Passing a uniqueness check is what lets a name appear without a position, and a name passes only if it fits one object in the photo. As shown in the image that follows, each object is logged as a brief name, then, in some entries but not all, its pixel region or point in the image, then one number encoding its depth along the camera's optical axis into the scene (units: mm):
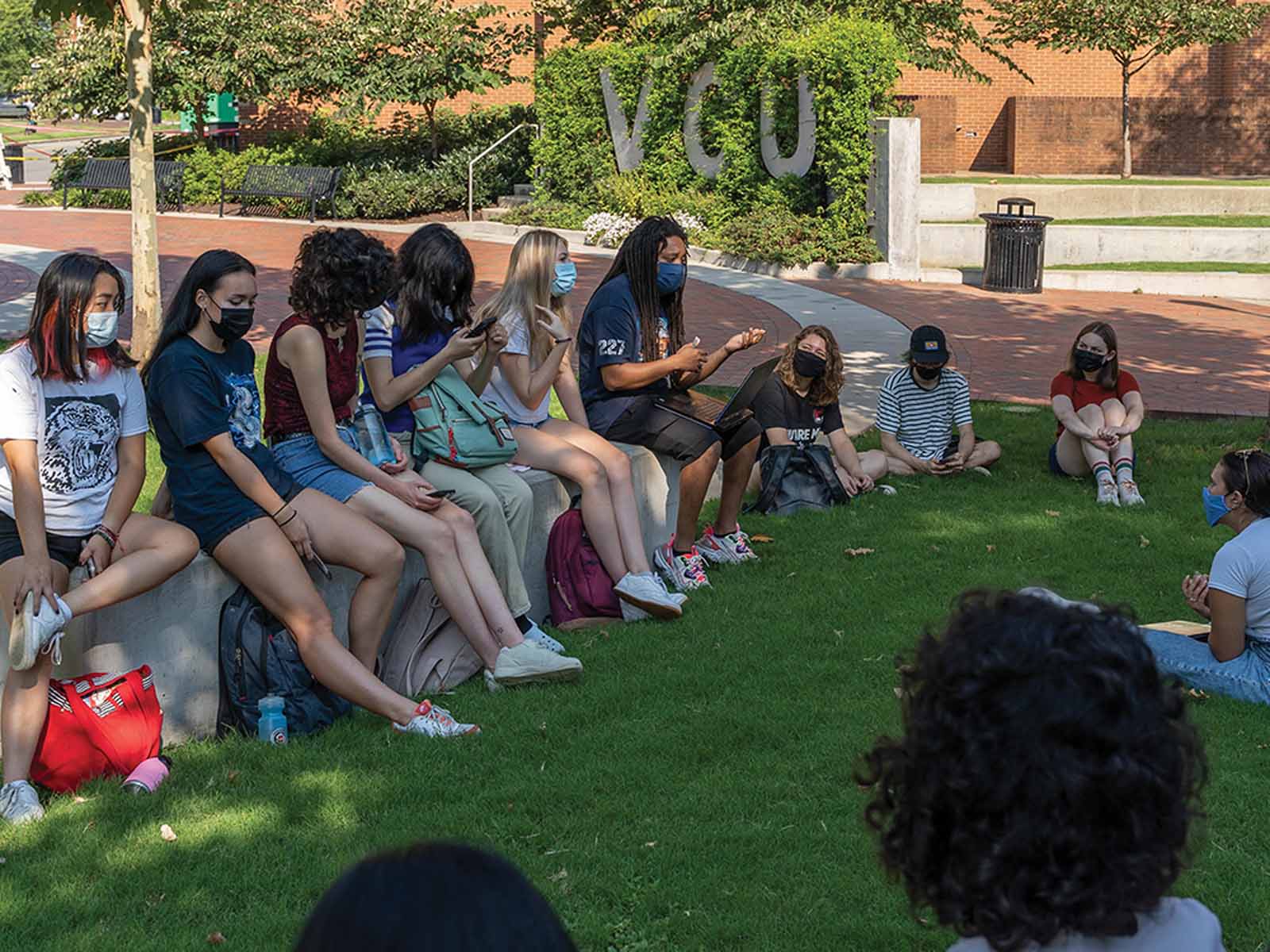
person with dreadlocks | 7211
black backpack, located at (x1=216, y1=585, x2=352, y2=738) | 5379
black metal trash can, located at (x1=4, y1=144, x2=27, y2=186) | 33438
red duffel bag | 4863
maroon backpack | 6668
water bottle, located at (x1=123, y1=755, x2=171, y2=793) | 4867
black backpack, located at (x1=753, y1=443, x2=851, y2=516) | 8477
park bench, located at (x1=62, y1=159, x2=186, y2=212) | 25719
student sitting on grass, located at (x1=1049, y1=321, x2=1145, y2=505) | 8672
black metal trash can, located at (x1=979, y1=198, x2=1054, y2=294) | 17938
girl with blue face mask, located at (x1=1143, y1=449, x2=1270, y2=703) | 5441
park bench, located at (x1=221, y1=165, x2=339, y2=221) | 24469
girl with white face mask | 4734
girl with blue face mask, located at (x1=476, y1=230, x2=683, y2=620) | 6641
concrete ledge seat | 5156
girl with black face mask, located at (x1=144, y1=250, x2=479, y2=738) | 5324
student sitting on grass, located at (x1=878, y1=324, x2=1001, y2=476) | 9047
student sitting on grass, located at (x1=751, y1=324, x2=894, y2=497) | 8398
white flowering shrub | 21047
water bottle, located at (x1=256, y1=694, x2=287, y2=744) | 5285
